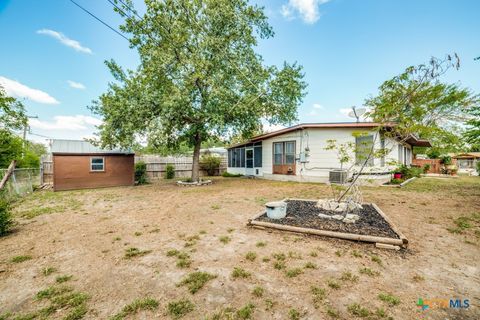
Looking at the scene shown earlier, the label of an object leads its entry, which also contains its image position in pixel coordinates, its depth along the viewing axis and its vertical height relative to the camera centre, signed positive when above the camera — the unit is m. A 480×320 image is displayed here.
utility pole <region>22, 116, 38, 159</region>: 15.26 +2.51
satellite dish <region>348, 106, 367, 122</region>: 9.87 +2.36
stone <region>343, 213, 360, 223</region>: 4.55 -1.34
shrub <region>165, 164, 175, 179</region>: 16.06 -0.83
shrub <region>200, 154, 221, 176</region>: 18.73 -0.33
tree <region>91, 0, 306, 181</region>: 9.95 +4.43
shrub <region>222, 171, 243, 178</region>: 17.50 -1.27
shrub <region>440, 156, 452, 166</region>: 21.97 -0.04
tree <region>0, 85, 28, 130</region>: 11.97 +2.71
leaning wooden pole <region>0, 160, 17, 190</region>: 5.06 -0.29
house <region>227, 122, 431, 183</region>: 11.06 +0.51
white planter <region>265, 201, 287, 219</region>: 4.77 -1.17
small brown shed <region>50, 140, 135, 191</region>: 11.59 -0.30
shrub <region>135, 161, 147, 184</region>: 13.95 -0.85
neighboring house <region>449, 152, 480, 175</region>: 31.26 +0.09
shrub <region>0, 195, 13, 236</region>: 4.46 -1.28
